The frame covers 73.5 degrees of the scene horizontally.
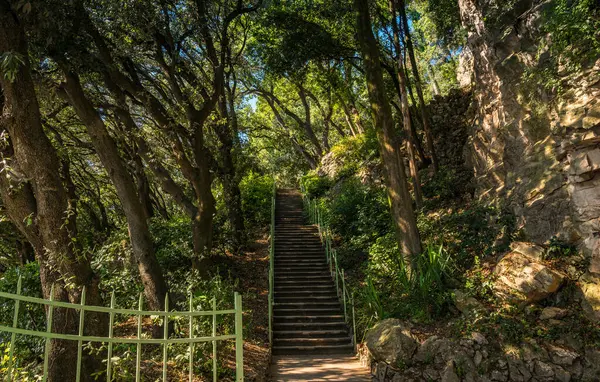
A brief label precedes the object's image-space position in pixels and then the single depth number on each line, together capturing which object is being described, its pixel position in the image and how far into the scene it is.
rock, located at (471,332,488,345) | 6.98
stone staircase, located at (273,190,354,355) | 8.97
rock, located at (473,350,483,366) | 6.78
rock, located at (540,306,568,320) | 7.33
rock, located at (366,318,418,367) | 7.00
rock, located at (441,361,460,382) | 6.62
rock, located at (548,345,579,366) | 6.64
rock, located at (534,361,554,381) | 6.50
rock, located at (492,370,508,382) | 6.56
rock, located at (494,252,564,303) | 7.60
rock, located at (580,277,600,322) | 7.15
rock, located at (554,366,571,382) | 6.46
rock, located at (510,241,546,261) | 8.14
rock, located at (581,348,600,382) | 6.50
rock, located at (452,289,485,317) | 7.57
